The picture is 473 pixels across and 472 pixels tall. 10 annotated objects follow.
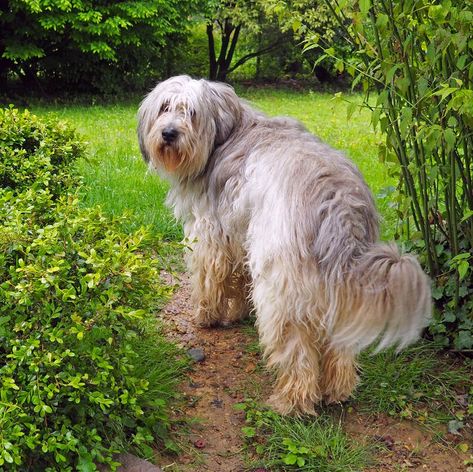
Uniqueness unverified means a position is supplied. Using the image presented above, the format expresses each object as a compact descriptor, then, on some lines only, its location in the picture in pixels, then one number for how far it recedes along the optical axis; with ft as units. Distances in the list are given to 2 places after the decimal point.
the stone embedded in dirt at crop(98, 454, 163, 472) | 9.68
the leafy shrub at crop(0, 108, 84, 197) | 13.79
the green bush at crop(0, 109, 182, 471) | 8.80
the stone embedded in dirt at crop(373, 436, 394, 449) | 11.43
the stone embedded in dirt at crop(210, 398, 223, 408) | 12.23
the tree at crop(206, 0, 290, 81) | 60.13
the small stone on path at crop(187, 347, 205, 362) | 13.61
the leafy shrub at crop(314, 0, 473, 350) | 10.25
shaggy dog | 9.87
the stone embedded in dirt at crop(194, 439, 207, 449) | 11.12
